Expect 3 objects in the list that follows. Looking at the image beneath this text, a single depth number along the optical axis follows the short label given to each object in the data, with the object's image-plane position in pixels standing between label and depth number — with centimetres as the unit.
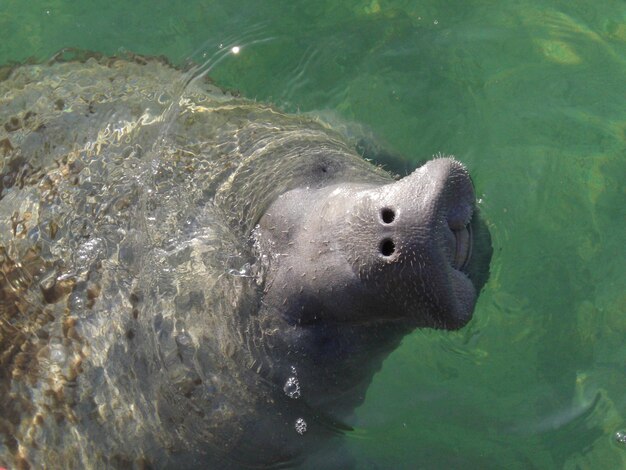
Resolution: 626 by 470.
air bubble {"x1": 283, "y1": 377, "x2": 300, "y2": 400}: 445
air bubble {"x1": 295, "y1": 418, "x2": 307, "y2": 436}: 472
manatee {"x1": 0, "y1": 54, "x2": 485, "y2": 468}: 395
